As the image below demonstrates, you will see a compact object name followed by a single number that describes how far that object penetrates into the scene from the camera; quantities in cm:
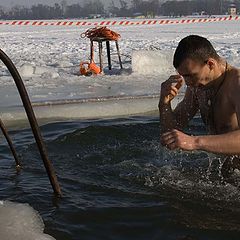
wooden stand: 1579
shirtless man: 420
